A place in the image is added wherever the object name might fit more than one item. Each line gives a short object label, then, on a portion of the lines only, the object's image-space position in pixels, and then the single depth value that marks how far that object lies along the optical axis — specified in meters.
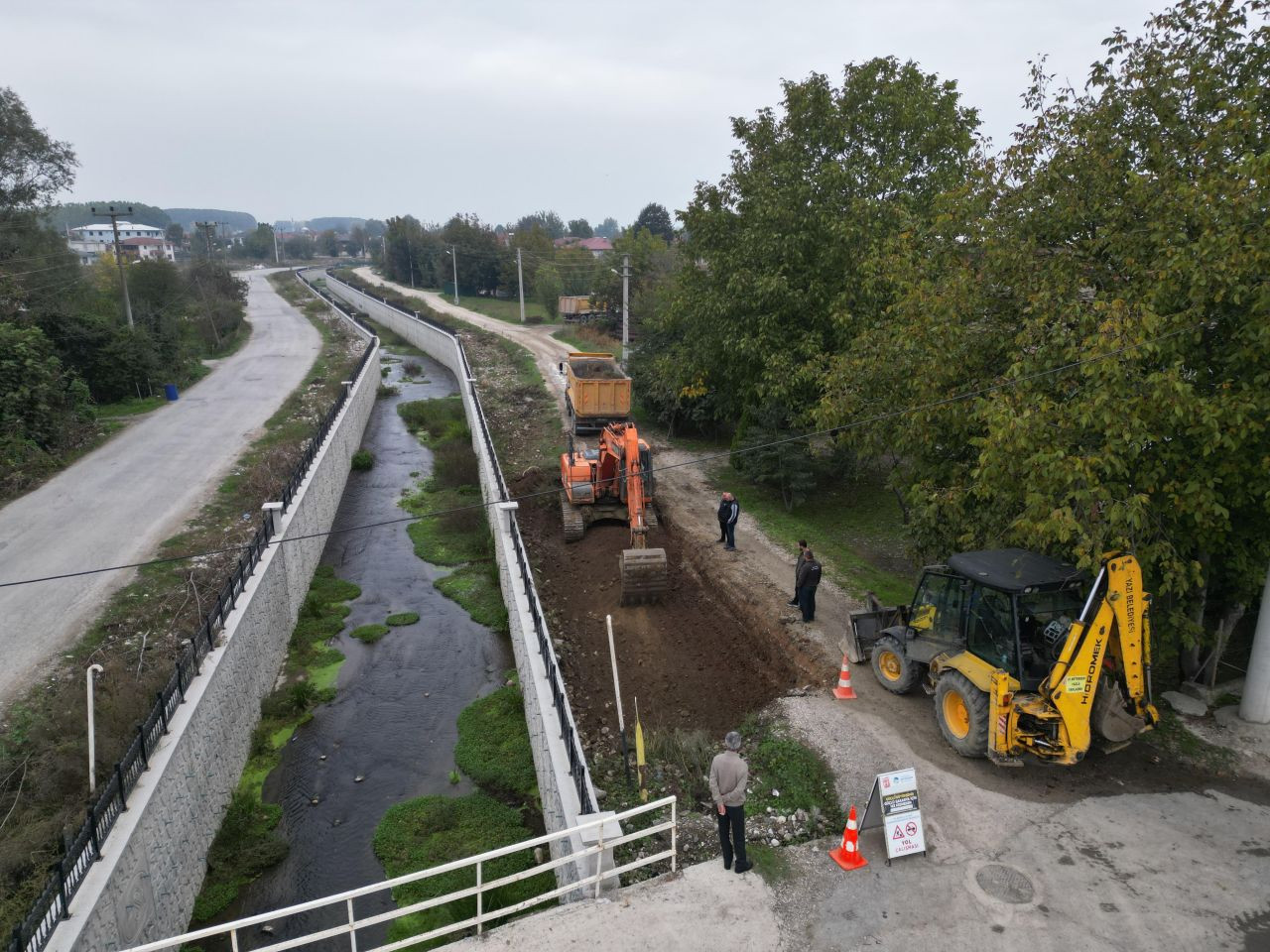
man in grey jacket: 7.42
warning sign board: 7.92
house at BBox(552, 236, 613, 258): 117.86
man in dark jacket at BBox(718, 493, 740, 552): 17.30
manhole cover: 7.48
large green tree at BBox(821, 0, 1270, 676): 8.78
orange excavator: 15.80
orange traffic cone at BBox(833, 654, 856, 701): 11.29
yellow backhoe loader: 8.53
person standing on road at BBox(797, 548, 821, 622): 13.48
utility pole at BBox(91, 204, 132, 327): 35.03
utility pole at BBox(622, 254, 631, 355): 30.80
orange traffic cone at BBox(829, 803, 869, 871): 7.90
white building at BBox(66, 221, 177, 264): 124.75
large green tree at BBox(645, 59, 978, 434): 18.56
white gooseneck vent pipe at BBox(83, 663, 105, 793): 8.62
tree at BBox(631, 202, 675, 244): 124.56
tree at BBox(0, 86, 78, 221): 32.31
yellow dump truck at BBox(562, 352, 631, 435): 23.52
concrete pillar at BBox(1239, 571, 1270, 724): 9.81
